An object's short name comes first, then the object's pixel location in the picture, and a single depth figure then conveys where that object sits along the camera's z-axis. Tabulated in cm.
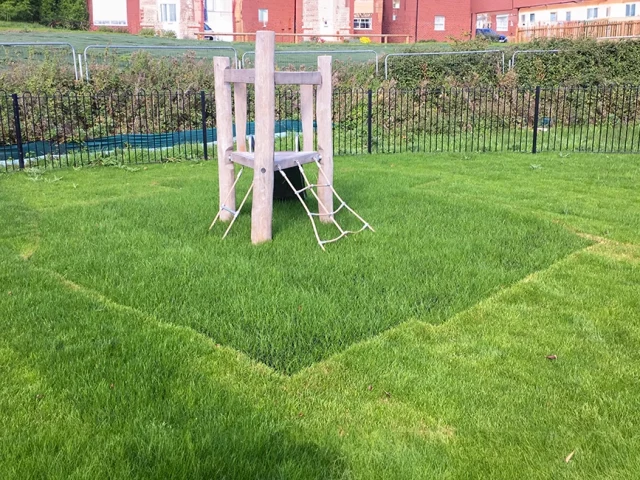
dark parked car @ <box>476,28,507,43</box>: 4975
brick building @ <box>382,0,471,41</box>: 5775
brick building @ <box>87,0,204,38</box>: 5447
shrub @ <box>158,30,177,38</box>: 5130
